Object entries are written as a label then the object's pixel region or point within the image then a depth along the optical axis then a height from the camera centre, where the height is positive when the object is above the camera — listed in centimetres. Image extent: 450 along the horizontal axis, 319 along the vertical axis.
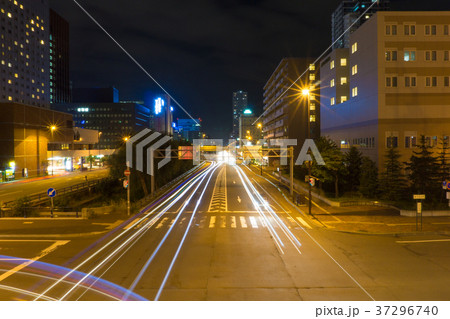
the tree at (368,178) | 3416 -231
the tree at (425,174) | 3069 -160
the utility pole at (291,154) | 3316 +37
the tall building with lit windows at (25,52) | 10276 +3641
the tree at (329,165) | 3397 -79
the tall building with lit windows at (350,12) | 15921 +7287
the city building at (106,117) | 16212 +2055
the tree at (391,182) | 3112 -238
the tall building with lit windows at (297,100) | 8150 +1450
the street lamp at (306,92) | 2519 +507
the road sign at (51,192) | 2227 -226
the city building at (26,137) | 5362 +388
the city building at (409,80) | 3756 +884
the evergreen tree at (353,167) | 3897 -116
